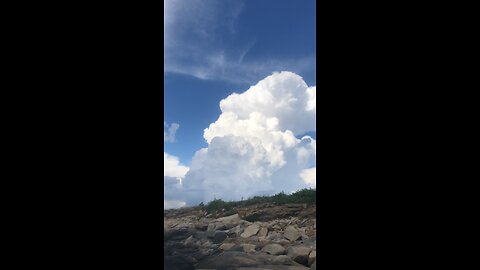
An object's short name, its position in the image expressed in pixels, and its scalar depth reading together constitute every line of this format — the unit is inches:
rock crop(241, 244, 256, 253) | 209.4
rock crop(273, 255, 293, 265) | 171.9
